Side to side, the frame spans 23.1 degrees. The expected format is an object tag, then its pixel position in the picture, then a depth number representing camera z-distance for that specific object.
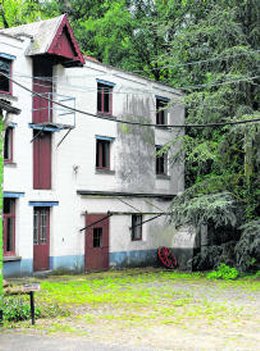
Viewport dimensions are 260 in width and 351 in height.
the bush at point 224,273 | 26.56
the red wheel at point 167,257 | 32.38
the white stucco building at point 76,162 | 25.50
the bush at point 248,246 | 26.06
